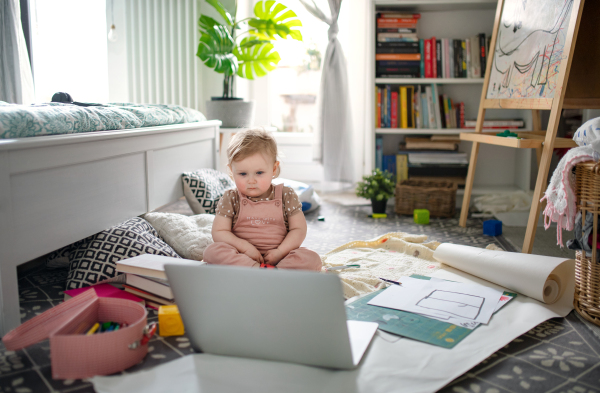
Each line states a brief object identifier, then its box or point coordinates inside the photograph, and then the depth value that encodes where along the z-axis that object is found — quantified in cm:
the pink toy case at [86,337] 97
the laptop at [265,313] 91
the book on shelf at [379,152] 318
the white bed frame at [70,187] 117
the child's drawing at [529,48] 191
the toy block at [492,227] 223
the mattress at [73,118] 124
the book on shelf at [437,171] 302
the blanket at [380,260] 151
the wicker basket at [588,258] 123
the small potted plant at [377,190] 271
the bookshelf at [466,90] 298
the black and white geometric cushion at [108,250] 145
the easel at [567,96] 180
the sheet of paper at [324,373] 93
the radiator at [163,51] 319
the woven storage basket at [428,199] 265
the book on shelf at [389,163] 319
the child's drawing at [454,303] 128
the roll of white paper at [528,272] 134
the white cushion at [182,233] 173
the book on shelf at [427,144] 299
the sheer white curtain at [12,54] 229
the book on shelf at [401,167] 312
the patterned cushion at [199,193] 226
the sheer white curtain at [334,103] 315
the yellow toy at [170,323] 119
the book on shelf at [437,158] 295
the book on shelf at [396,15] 301
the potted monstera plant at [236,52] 296
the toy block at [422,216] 250
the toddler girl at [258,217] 144
